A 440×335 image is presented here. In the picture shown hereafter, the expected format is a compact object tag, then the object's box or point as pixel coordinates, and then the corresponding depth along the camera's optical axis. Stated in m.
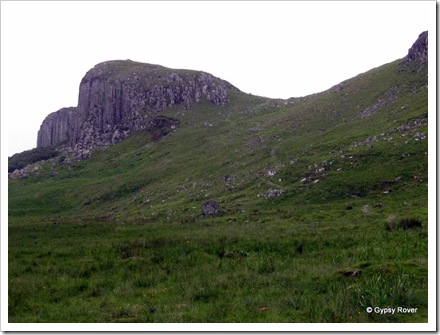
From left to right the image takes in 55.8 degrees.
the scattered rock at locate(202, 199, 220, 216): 49.27
